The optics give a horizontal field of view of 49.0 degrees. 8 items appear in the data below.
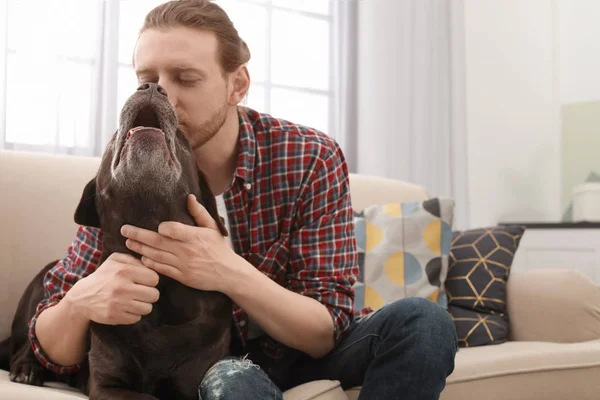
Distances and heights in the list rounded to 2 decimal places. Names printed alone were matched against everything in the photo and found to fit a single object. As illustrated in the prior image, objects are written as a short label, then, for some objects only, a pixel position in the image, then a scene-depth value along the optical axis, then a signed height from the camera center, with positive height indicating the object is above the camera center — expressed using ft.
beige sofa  5.43 -0.78
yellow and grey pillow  6.84 -0.28
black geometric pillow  6.64 -0.60
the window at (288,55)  11.32 +3.06
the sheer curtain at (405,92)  12.57 +2.64
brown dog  4.01 -0.42
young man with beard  4.10 -0.27
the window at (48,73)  8.54 +2.00
